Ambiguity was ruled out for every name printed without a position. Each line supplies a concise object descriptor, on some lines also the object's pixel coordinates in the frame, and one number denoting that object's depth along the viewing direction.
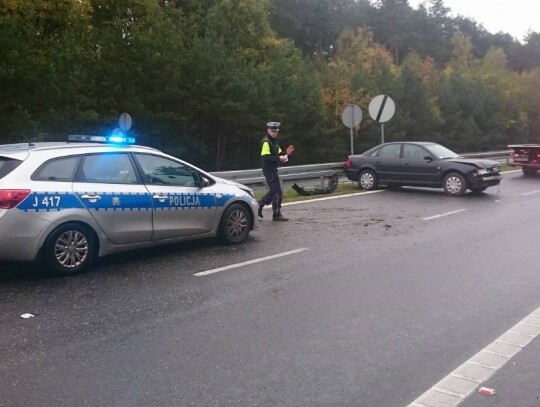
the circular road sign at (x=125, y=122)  22.61
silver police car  6.73
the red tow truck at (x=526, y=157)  22.05
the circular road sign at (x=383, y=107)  18.84
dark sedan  15.55
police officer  11.36
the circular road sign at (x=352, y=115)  18.53
